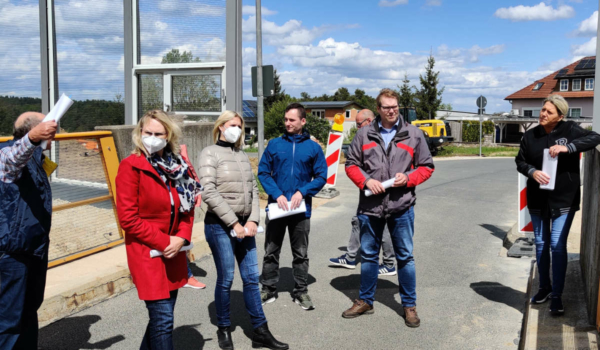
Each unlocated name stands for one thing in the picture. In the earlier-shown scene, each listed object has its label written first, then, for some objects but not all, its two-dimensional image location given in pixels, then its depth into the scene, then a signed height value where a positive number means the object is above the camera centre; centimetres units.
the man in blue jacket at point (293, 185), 515 -57
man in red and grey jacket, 473 -47
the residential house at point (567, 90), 5584 +409
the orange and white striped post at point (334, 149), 1127 -49
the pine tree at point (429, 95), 5156 +298
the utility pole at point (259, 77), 1128 +99
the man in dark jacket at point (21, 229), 312 -64
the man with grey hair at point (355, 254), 649 -159
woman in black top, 462 -47
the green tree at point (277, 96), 7840 +445
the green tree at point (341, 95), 10856 +616
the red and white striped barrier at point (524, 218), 713 -120
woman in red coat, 325 -55
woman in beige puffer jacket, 426 -76
